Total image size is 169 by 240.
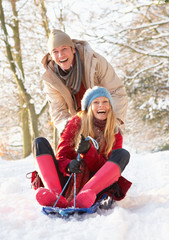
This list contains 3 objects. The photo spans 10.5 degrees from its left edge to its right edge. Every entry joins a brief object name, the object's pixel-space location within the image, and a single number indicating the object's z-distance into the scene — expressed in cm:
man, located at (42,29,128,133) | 588
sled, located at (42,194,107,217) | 521
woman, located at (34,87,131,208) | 538
